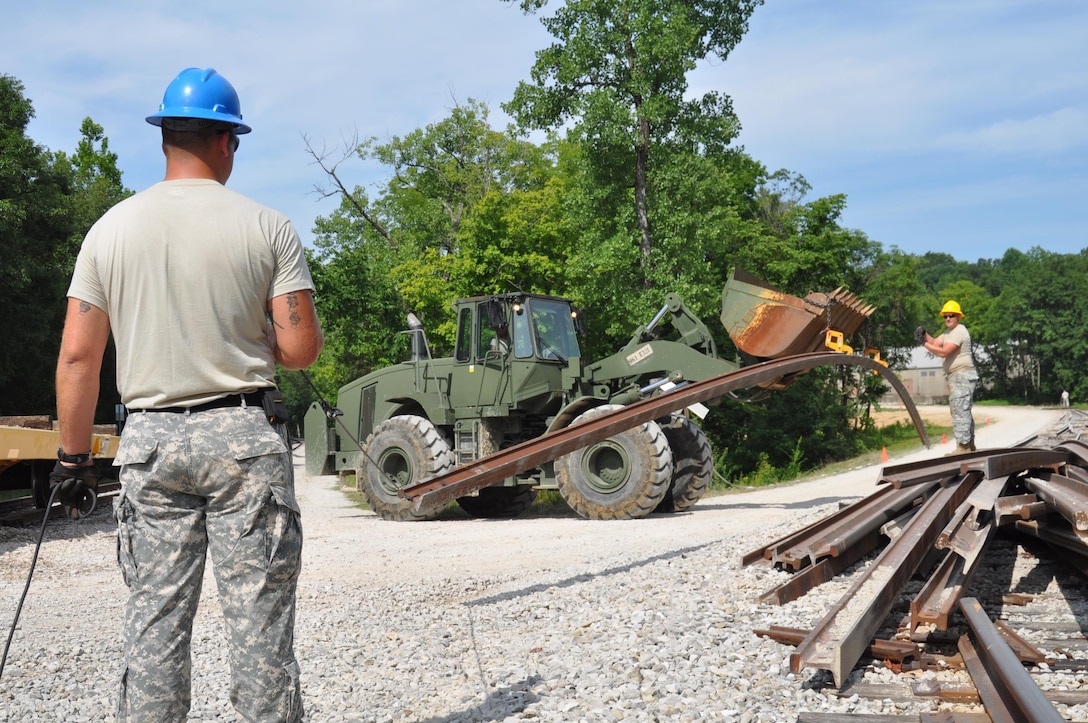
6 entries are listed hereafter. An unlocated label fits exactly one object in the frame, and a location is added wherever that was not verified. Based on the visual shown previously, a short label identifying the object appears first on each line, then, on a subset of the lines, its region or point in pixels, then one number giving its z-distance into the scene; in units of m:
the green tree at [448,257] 29.20
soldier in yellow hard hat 11.61
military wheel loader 11.64
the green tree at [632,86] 23.56
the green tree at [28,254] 25.84
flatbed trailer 10.56
